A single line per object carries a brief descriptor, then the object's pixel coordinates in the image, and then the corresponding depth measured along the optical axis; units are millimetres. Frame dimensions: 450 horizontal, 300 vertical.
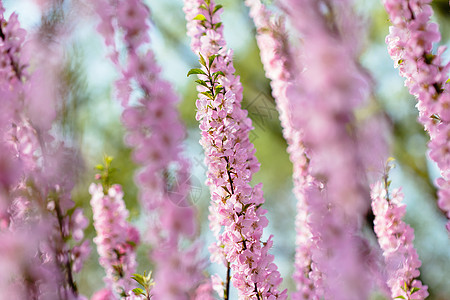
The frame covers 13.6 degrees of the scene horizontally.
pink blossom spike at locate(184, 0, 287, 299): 2294
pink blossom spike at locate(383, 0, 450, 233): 2254
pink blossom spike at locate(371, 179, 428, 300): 2372
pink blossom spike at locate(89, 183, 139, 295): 2489
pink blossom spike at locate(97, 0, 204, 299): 2108
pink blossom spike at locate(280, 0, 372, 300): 1453
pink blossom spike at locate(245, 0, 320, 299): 2418
